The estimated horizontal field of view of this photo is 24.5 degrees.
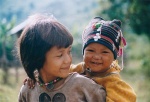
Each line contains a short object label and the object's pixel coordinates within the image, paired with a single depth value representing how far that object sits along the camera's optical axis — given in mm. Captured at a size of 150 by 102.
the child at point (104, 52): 2061
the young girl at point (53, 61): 2012
